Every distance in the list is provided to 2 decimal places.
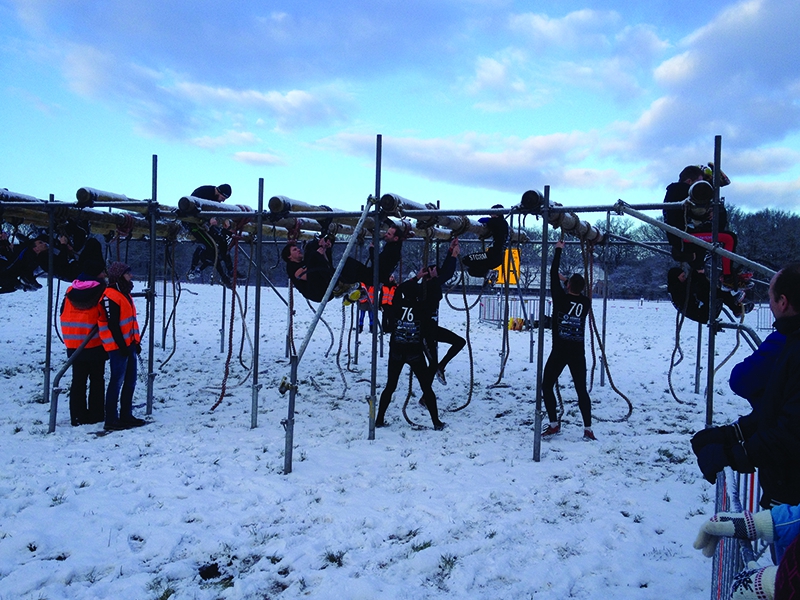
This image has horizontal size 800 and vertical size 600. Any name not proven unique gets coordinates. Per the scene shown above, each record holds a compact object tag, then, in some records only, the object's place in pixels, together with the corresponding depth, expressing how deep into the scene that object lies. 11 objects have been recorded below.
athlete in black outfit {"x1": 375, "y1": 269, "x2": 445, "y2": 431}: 5.92
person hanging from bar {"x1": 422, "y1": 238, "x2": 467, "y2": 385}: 6.00
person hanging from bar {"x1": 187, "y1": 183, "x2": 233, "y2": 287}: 6.86
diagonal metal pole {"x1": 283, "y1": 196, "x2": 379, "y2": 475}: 4.68
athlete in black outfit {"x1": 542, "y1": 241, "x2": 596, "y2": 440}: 5.83
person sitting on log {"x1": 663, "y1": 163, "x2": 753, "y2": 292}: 4.47
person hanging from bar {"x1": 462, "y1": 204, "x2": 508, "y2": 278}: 5.91
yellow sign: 6.51
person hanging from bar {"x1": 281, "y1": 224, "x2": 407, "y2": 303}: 5.99
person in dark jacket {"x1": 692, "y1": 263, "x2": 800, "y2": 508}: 1.92
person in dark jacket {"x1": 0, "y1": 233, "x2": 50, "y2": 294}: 7.65
